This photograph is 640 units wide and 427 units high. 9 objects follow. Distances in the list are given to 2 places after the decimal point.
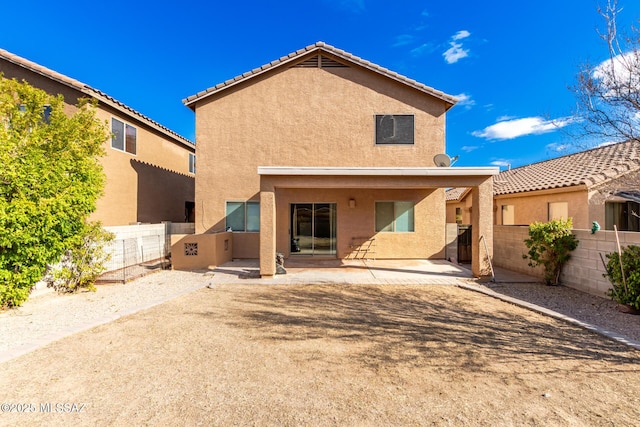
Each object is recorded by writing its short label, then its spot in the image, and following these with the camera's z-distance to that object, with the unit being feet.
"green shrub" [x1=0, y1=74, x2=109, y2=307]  19.76
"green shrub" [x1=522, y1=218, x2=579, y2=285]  27.89
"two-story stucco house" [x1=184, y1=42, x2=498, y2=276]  43.37
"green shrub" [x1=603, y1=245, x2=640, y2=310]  20.20
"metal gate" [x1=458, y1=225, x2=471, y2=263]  41.68
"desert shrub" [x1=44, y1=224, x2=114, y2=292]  25.12
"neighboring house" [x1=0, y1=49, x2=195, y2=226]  37.35
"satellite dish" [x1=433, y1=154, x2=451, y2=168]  39.91
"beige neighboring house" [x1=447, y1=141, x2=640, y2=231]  34.86
